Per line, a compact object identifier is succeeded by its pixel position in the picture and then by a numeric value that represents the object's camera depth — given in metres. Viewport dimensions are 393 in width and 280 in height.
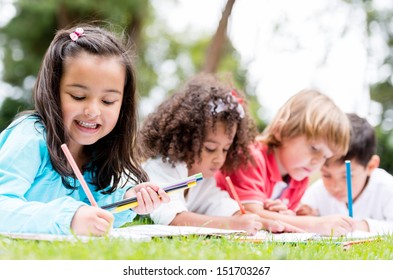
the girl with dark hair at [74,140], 1.43
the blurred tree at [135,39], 7.75
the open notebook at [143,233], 1.25
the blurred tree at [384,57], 8.28
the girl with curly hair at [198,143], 2.20
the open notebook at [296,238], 1.53
